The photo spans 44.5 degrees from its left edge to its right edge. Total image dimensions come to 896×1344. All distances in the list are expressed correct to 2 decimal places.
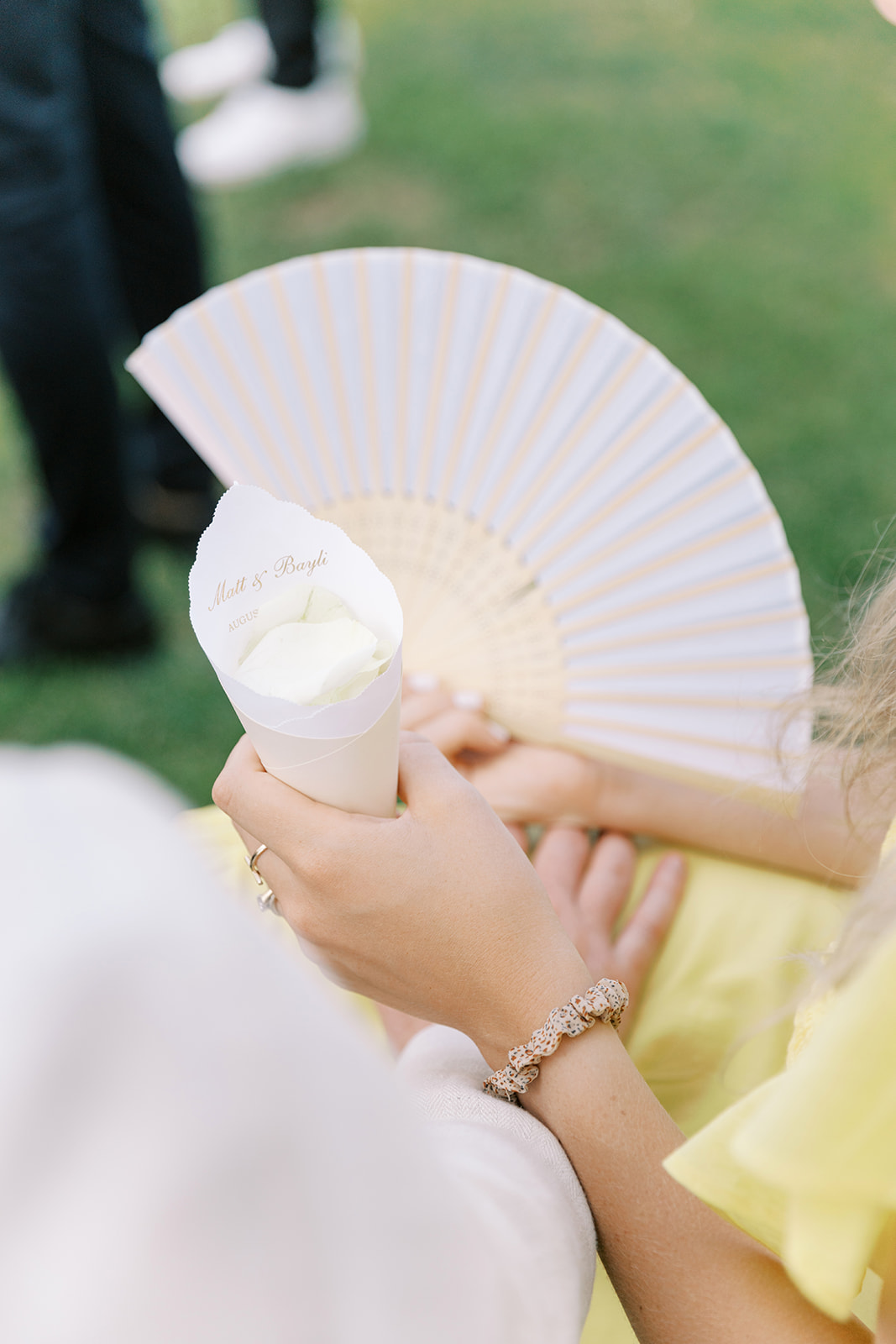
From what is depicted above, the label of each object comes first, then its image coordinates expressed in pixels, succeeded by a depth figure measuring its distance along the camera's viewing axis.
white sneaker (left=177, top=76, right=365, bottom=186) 2.86
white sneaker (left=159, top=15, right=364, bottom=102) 3.10
